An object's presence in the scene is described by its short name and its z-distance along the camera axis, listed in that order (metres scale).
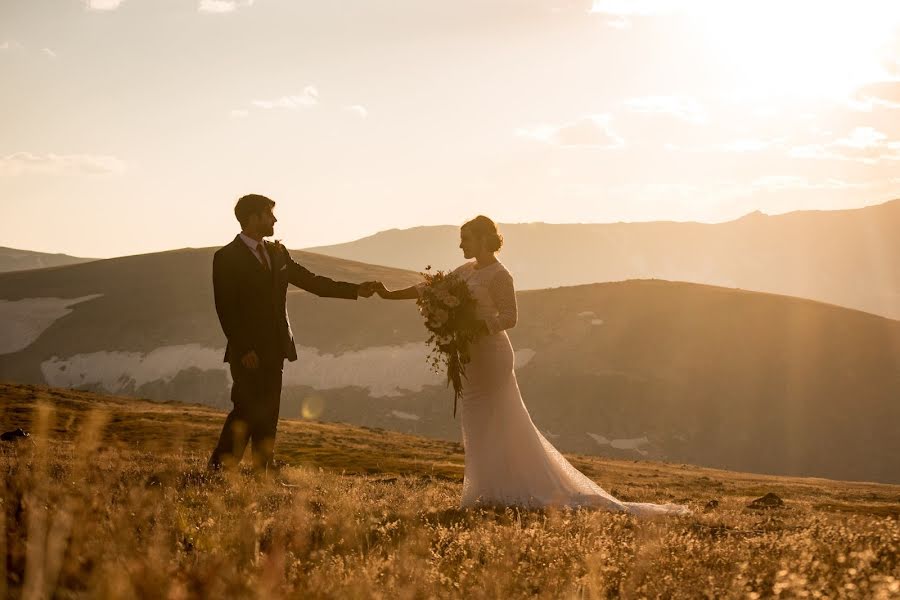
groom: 11.30
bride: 11.44
